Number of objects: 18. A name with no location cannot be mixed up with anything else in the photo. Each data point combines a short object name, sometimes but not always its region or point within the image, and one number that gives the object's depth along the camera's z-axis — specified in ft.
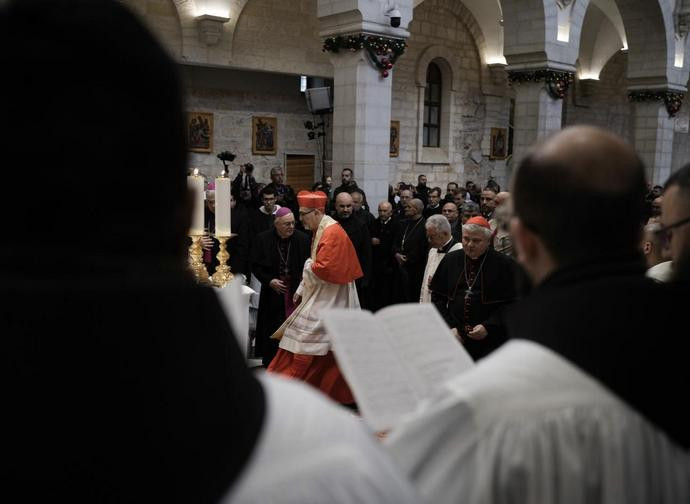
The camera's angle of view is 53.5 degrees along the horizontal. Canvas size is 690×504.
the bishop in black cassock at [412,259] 24.76
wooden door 48.37
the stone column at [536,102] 41.11
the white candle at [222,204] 11.82
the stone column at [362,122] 31.83
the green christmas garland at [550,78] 40.83
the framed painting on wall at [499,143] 58.90
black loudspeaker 42.96
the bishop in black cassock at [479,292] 14.47
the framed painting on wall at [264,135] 46.06
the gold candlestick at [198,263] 12.38
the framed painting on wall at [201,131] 42.70
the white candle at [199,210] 11.03
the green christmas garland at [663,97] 50.34
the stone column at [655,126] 50.70
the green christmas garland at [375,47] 31.17
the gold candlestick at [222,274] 12.73
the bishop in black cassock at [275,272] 20.44
